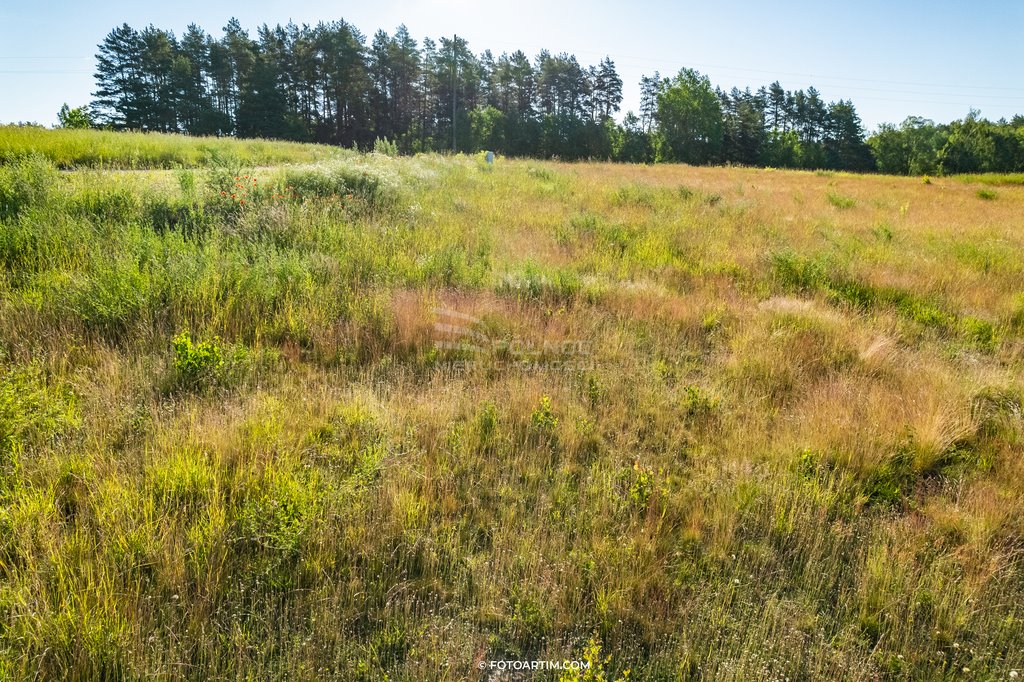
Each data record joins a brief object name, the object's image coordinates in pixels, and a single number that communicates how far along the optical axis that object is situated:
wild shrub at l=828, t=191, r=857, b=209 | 16.73
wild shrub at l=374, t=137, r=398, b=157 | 20.65
